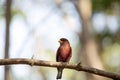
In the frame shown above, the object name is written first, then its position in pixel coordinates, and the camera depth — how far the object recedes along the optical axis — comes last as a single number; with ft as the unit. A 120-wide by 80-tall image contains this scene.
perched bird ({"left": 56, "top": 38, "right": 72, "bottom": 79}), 37.79
